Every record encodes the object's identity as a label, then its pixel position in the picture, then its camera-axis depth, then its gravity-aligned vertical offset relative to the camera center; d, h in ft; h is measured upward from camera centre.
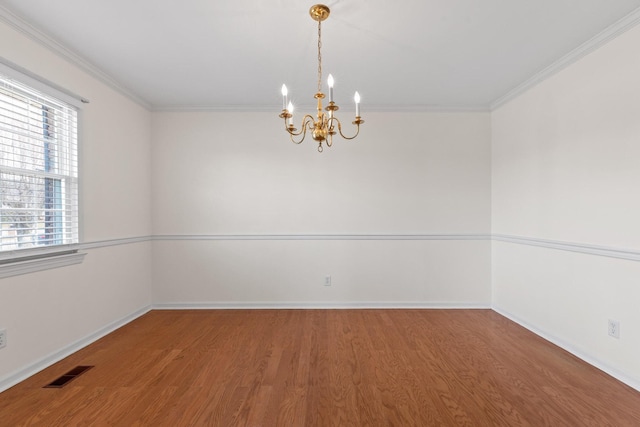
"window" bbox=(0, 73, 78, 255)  7.10 +1.12
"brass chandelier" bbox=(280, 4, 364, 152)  6.50 +2.04
